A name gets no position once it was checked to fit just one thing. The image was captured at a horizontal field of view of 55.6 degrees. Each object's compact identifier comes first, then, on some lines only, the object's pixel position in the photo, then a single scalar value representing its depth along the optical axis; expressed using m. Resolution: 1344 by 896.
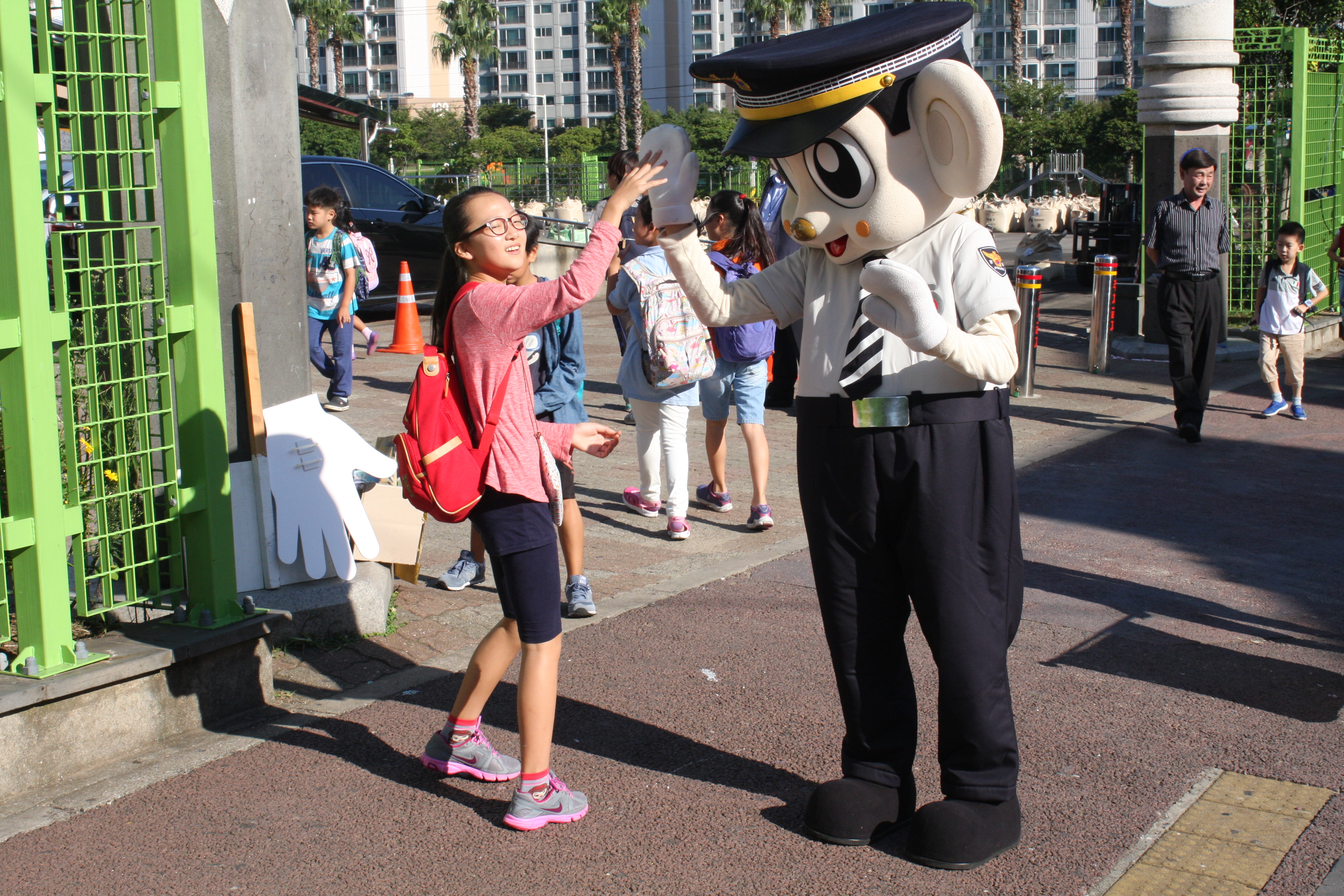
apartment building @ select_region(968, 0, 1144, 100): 99.19
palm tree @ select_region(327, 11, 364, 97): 59.84
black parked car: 14.13
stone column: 11.42
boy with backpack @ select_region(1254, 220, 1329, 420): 9.16
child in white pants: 6.26
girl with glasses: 3.34
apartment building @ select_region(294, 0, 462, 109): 104.88
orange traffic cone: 12.07
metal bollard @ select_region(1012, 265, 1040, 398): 10.20
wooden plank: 4.55
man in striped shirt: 8.66
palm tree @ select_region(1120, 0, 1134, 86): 45.91
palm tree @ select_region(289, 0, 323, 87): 57.91
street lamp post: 55.91
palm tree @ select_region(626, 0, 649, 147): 55.38
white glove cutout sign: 4.83
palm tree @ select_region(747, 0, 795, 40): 57.16
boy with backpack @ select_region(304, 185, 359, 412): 9.35
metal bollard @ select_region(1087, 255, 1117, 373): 11.31
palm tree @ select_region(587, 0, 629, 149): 59.72
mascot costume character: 3.17
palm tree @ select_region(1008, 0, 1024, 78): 52.09
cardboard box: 5.30
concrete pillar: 4.58
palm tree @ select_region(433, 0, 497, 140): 56.59
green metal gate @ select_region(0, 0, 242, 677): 3.55
